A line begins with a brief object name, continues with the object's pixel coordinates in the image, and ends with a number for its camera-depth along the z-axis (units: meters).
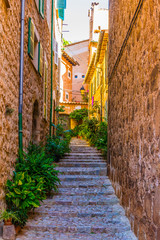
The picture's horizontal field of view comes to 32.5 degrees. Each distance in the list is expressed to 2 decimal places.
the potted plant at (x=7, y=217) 4.09
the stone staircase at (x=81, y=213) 4.44
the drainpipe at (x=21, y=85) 5.75
